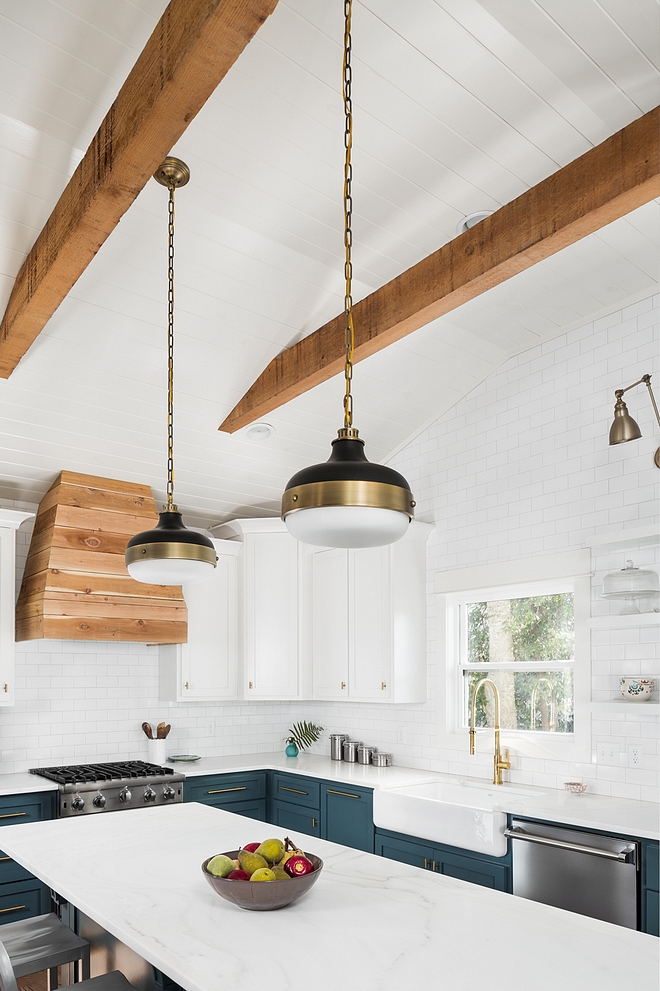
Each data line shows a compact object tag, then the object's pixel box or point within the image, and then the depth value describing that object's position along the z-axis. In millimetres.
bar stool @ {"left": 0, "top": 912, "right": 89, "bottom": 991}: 2594
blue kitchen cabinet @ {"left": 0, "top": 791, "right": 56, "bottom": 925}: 4125
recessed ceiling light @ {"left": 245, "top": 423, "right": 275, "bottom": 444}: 5070
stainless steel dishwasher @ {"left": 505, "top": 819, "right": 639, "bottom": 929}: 3279
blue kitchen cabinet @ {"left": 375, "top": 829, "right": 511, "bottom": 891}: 3795
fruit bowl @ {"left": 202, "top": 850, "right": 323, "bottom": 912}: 2108
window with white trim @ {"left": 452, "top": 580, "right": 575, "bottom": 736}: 4449
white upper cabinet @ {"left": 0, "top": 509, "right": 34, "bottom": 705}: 4691
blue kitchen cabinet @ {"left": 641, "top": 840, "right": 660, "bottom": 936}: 3193
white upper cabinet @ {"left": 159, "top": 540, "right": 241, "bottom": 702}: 5418
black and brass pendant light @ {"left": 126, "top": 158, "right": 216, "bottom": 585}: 2795
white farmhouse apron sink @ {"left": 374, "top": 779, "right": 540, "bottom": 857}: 3783
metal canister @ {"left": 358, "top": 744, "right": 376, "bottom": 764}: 5348
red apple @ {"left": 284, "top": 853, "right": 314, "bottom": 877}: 2189
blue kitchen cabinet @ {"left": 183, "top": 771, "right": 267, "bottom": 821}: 5070
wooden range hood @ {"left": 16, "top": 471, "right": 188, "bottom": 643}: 4738
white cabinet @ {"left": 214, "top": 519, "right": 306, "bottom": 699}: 5613
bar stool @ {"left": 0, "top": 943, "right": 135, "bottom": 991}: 2342
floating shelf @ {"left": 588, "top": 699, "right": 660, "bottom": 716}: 3617
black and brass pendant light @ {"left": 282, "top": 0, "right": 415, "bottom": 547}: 1770
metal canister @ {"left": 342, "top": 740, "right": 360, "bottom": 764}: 5438
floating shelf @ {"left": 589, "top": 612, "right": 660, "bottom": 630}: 3648
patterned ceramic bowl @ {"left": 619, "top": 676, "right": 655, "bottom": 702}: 3742
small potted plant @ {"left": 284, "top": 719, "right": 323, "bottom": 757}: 5938
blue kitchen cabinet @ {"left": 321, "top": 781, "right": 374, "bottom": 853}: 4590
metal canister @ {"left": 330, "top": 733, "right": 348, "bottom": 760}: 5570
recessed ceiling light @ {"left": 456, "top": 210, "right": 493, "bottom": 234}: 3508
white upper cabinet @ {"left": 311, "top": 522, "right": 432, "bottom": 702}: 5070
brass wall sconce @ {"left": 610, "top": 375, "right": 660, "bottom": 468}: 3664
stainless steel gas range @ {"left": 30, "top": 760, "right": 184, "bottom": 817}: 4422
